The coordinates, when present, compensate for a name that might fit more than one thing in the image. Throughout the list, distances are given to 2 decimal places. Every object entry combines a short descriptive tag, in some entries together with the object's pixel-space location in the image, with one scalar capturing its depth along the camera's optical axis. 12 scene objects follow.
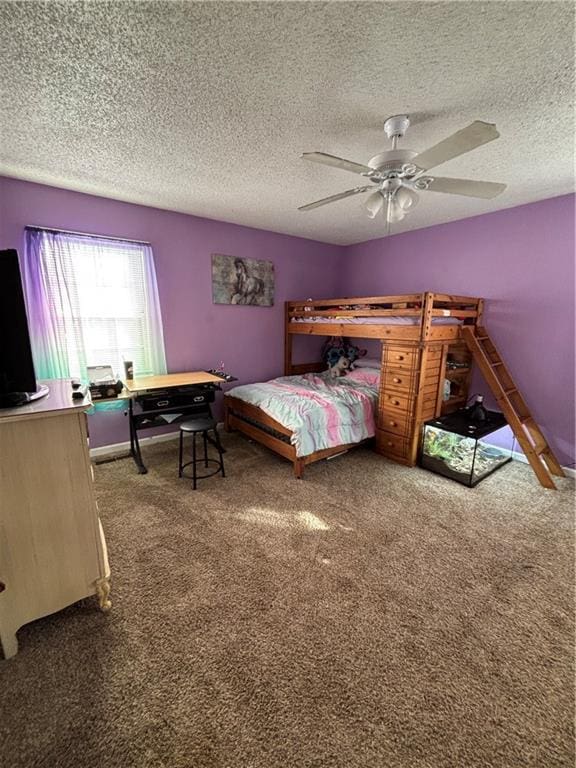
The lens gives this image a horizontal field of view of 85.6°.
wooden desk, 2.93
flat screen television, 1.29
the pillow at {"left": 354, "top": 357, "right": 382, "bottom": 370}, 4.20
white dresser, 1.26
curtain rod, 2.73
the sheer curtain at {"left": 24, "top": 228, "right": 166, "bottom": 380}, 2.79
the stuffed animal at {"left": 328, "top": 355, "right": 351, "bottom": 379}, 4.36
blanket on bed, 2.85
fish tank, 2.76
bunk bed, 2.92
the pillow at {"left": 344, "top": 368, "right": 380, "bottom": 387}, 3.88
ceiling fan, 1.46
